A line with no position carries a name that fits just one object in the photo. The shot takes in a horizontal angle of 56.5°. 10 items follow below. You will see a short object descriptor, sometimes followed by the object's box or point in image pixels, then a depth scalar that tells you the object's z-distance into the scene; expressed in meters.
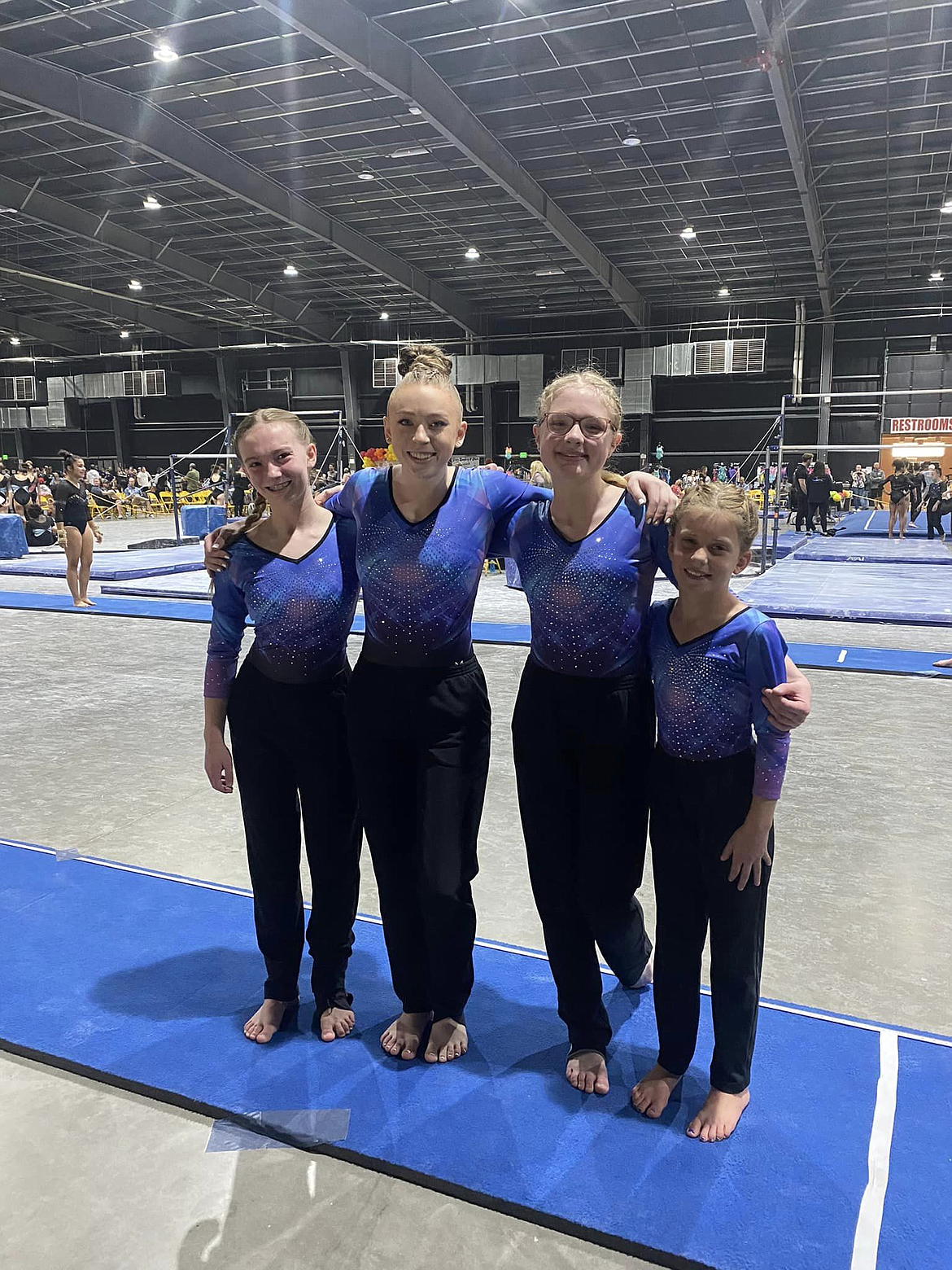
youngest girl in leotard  1.61
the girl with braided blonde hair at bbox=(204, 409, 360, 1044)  1.93
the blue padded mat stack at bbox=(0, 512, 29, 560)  12.96
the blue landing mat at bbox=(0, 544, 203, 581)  10.84
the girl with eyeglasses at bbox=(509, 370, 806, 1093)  1.75
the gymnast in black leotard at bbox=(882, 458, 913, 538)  14.61
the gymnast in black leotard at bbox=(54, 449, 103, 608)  8.30
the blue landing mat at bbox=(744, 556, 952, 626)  7.85
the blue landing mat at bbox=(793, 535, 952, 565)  12.09
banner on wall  21.14
